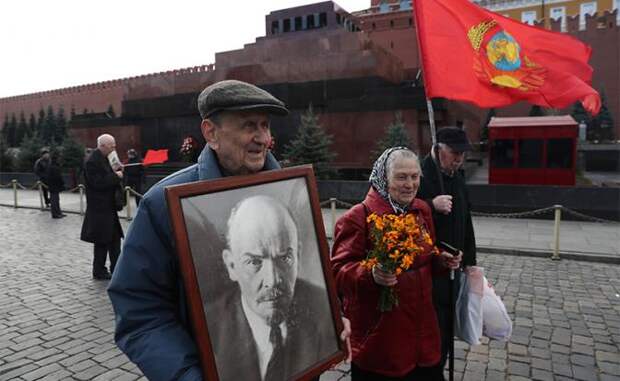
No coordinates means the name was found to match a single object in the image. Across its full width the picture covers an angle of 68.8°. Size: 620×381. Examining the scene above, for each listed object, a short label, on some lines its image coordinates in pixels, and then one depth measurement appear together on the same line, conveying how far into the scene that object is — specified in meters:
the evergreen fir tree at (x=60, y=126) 32.38
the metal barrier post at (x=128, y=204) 10.86
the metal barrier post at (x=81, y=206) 12.27
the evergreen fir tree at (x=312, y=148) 13.89
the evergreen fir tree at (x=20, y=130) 40.40
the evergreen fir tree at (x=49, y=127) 33.25
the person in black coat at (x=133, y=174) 13.68
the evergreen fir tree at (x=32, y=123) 39.80
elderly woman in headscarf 2.32
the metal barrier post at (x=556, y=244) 7.19
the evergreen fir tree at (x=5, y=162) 24.47
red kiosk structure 12.59
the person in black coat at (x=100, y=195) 5.95
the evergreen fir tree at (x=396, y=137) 13.06
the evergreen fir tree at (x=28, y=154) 22.94
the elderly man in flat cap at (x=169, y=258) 1.37
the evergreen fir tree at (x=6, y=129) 41.58
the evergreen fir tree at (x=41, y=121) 34.19
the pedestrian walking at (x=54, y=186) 11.60
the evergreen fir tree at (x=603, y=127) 29.02
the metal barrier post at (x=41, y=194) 13.06
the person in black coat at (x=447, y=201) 2.79
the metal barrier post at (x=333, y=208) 8.82
